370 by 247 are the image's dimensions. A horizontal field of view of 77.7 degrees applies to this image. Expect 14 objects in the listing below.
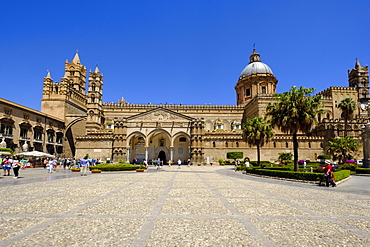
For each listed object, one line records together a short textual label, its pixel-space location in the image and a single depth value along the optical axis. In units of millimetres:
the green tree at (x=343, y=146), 37662
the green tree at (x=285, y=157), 47031
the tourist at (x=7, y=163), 18766
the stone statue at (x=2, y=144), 33803
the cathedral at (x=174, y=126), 50750
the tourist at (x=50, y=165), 23906
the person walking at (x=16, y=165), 17578
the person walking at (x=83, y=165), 21844
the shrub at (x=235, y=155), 49156
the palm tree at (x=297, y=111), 23094
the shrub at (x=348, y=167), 29236
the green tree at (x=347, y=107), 49000
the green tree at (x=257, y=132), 35234
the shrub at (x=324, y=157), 45703
